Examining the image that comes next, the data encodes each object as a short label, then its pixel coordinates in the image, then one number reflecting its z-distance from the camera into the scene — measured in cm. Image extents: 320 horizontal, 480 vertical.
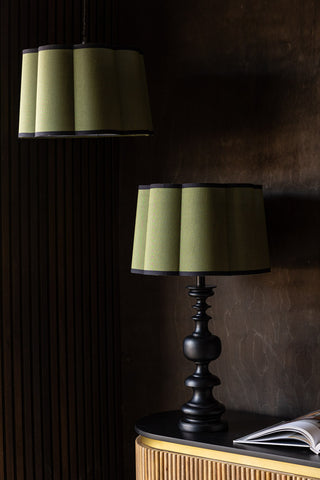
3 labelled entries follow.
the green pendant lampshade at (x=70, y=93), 325
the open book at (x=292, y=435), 306
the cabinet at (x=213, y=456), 304
